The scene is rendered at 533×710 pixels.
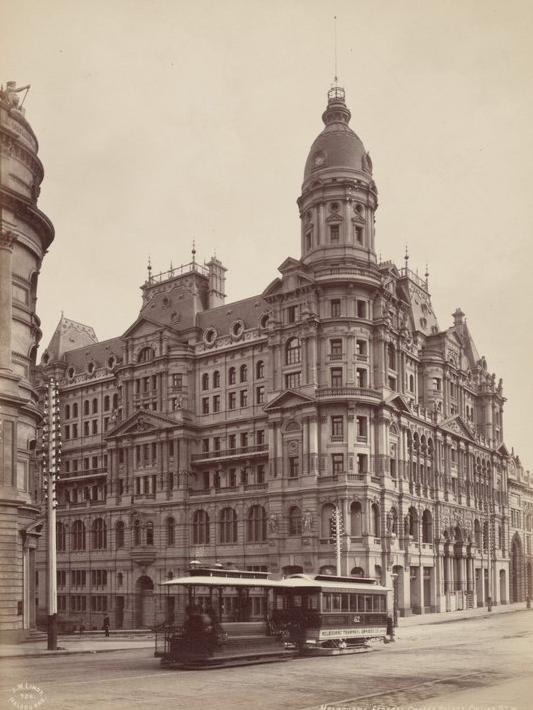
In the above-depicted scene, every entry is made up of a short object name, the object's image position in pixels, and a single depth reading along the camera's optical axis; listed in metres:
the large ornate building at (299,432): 75.06
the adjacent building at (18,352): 43.31
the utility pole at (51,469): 42.34
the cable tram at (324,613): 39.00
